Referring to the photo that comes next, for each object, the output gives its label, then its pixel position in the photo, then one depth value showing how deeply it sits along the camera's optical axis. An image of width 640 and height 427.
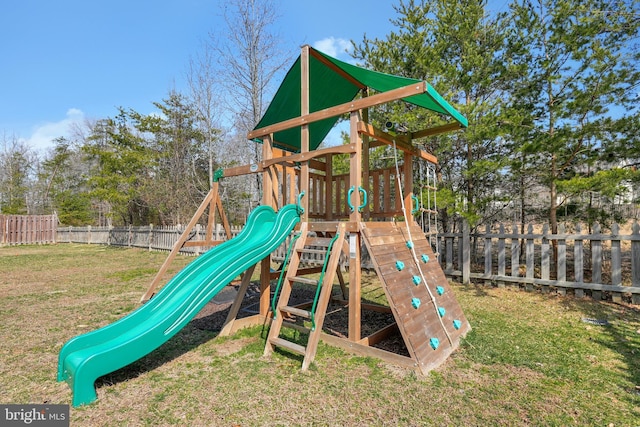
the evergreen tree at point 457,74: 7.52
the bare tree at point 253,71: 12.09
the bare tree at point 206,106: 15.11
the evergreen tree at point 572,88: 6.29
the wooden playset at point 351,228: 3.73
